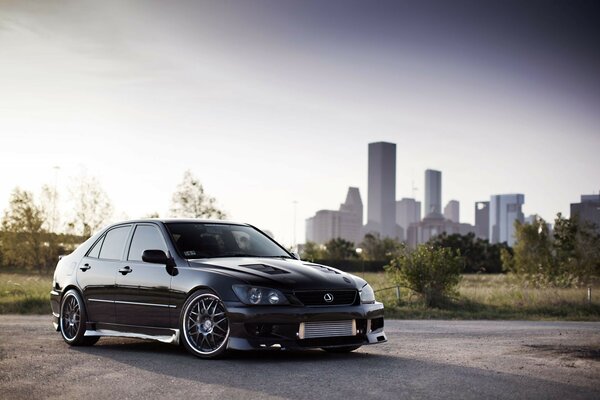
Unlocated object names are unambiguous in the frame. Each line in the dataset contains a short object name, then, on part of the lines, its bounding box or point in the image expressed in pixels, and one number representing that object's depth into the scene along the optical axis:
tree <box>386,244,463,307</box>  23.12
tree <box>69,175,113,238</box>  44.69
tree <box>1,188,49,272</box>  48.59
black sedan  8.84
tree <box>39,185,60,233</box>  48.03
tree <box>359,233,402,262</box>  105.94
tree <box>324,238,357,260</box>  110.81
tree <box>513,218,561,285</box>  57.50
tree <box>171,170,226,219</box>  36.88
